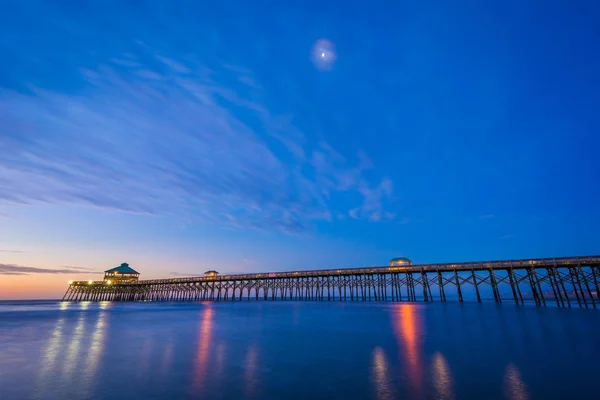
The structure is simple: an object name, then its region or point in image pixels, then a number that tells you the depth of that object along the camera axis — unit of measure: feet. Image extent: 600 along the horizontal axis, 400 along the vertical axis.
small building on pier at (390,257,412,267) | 201.63
